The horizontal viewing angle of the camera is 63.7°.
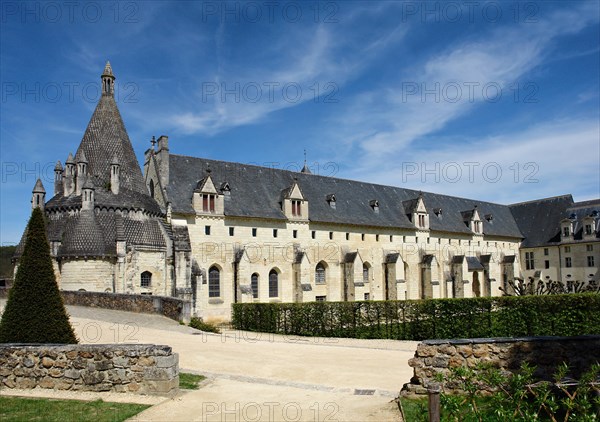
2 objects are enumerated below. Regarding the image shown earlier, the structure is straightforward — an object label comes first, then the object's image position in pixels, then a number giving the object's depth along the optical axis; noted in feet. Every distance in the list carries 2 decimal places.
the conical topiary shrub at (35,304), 43.62
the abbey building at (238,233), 101.30
